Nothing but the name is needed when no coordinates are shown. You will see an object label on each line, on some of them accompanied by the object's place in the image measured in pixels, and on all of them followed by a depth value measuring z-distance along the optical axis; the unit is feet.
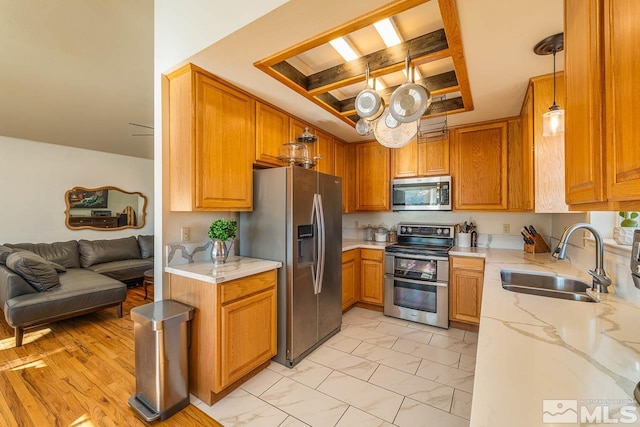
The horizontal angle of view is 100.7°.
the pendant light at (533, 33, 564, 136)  5.06
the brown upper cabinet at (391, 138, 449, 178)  10.59
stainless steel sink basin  4.94
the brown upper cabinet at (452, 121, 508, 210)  9.58
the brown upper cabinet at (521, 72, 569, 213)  6.19
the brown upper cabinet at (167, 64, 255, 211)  6.33
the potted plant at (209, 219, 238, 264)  6.88
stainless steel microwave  10.39
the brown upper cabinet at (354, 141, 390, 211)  11.92
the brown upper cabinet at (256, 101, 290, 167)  7.95
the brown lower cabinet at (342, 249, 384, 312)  10.87
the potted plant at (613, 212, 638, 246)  4.60
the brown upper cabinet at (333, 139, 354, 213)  11.89
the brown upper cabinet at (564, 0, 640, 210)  1.94
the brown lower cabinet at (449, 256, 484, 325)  9.16
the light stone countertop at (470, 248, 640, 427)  2.02
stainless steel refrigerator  7.29
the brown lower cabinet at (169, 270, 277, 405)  5.87
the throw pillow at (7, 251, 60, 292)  9.20
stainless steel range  9.66
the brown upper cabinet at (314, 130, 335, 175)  10.73
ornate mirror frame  15.52
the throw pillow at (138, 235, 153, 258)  17.04
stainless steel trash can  5.52
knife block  8.98
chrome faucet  4.45
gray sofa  8.81
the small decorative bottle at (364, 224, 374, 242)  13.07
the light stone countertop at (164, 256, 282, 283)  5.90
